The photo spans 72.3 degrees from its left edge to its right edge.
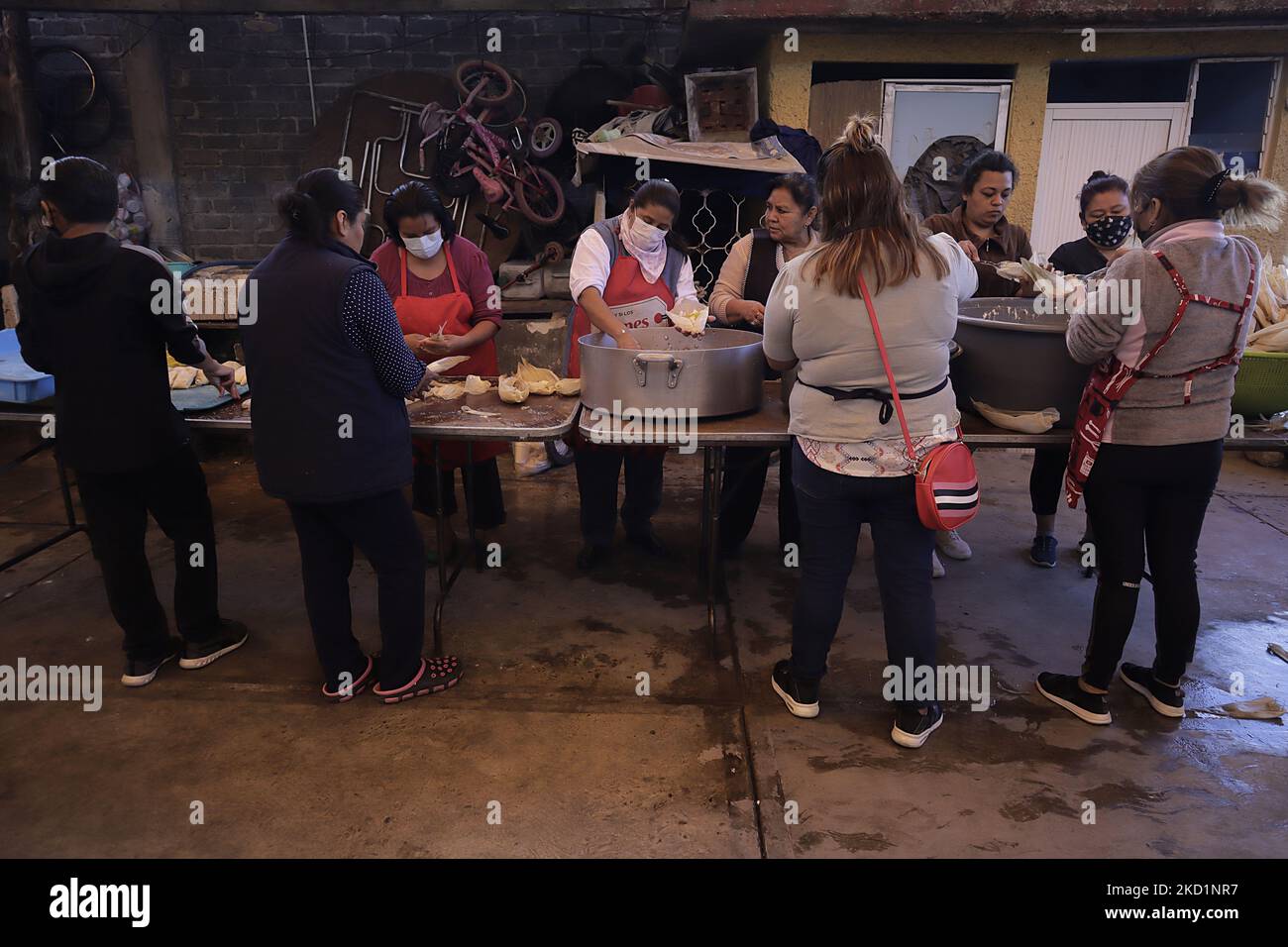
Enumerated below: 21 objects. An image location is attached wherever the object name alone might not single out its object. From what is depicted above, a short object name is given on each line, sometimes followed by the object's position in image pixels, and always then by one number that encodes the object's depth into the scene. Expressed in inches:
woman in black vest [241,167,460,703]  106.3
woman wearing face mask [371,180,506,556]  150.9
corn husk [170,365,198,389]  151.6
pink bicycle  269.3
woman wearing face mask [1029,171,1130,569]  154.8
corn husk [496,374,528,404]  139.4
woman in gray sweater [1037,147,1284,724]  103.5
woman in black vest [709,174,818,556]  144.6
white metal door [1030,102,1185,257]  260.7
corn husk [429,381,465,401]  143.6
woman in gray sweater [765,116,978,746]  98.8
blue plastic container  144.5
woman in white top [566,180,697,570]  150.2
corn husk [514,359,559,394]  145.6
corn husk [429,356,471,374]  145.6
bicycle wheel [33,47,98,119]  289.4
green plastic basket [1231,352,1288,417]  131.3
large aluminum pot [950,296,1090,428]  120.6
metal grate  258.2
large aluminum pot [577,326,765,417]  122.9
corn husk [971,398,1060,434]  121.6
